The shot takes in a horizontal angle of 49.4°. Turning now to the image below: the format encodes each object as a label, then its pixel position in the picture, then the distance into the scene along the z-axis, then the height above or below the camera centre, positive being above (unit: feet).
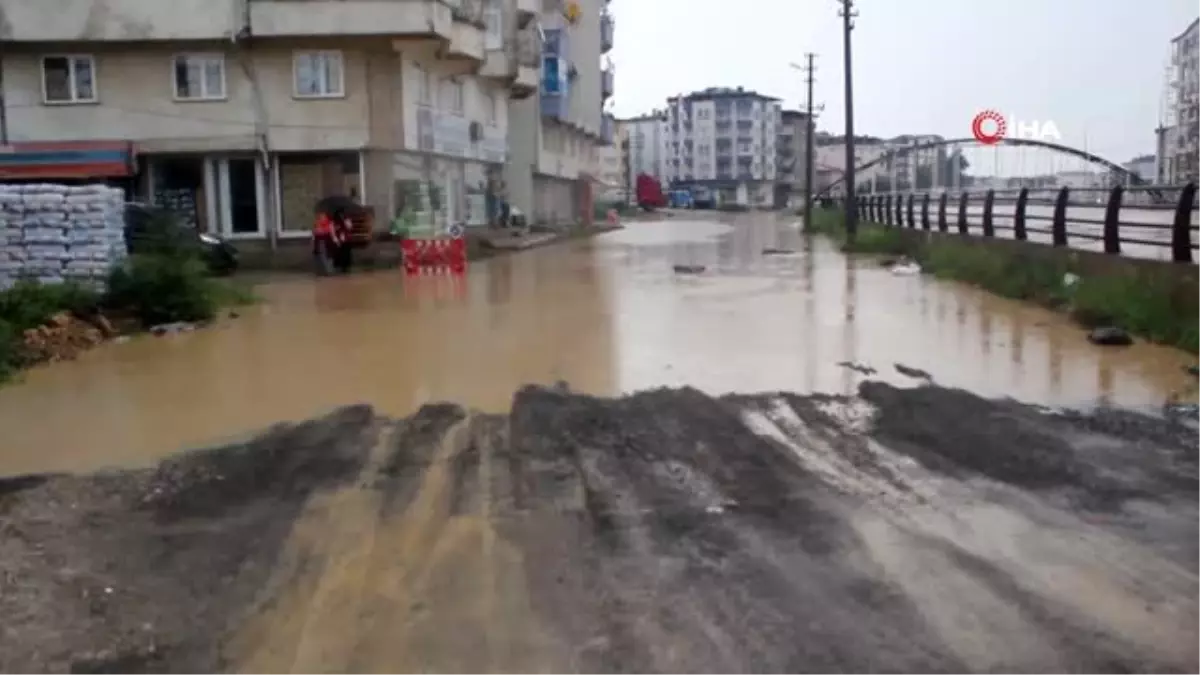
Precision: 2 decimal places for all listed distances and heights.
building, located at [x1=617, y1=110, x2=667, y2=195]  541.75 +27.94
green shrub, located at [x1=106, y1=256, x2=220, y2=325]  54.60 -2.96
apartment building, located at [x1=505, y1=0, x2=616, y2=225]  180.55 +14.42
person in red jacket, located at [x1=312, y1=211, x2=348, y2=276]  92.22 -1.88
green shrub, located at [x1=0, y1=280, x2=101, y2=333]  46.50 -3.08
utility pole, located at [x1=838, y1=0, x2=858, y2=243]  135.44 +8.12
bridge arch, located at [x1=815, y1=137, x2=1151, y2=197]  168.55 +7.94
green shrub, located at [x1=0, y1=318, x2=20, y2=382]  41.16 -4.22
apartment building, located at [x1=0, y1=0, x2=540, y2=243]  103.60 +9.55
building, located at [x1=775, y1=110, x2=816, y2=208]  495.41 +19.53
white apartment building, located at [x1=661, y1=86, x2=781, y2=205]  499.51 +27.09
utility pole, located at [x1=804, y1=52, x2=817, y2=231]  201.18 +9.86
